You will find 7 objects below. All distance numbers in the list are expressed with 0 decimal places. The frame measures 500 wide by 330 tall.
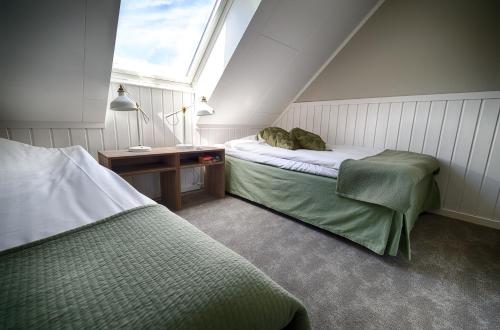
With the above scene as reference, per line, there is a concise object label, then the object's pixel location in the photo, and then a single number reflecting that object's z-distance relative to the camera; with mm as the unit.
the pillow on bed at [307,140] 2355
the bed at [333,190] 1448
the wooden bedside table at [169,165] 1842
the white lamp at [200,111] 2188
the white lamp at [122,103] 1684
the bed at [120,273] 372
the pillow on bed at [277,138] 2332
